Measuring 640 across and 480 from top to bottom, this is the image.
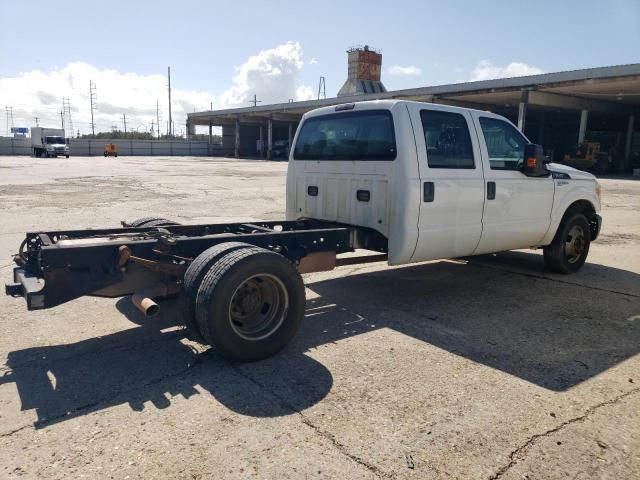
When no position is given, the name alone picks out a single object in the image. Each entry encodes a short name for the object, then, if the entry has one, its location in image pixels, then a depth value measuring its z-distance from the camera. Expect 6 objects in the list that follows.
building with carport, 29.03
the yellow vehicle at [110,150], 66.62
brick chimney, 76.62
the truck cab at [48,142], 56.03
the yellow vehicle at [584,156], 35.69
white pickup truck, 3.93
